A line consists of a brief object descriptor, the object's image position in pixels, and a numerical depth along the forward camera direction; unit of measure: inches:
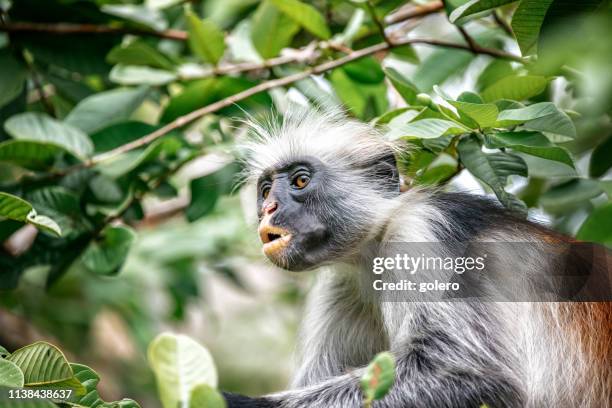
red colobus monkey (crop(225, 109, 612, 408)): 147.8
